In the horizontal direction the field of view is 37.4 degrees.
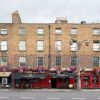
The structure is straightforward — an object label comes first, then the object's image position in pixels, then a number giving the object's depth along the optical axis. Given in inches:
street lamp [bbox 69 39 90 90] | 819.7
